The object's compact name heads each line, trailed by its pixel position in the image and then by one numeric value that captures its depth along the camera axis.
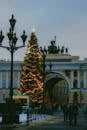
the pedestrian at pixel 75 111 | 40.59
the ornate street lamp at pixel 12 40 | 40.72
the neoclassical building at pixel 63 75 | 131.12
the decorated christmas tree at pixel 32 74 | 96.81
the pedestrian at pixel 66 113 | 48.89
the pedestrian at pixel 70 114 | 40.76
